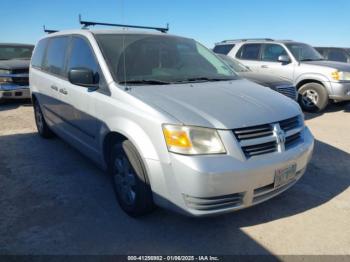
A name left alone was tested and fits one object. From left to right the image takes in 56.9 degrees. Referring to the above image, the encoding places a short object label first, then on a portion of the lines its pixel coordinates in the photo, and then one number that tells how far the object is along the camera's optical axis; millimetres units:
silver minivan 2502
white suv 7902
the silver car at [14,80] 8617
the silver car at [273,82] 6262
